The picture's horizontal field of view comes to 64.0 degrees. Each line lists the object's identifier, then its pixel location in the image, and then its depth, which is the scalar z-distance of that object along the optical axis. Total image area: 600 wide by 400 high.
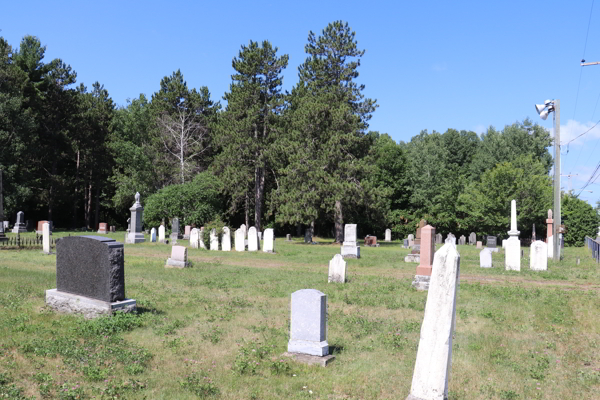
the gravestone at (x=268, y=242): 25.34
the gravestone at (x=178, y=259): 17.31
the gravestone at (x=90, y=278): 8.77
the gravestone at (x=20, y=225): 38.72
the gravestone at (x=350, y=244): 23.45
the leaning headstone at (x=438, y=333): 4.69
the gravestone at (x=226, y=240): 26.06
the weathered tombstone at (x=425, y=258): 13.49
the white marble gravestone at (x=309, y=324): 7.13
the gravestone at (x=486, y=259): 19.27
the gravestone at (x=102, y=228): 41.84
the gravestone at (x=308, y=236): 37.15
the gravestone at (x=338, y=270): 14.42
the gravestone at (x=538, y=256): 18.49
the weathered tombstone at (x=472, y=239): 43.41
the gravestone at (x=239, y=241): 25.88
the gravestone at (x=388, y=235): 45.56
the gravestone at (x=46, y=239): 20.57
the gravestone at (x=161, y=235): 30.41
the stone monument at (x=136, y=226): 29.34
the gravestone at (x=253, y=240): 25.77
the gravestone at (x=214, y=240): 25.84
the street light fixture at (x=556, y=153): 22.61
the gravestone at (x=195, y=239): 27.25
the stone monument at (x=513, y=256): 18.41
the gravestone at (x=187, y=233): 34.72
